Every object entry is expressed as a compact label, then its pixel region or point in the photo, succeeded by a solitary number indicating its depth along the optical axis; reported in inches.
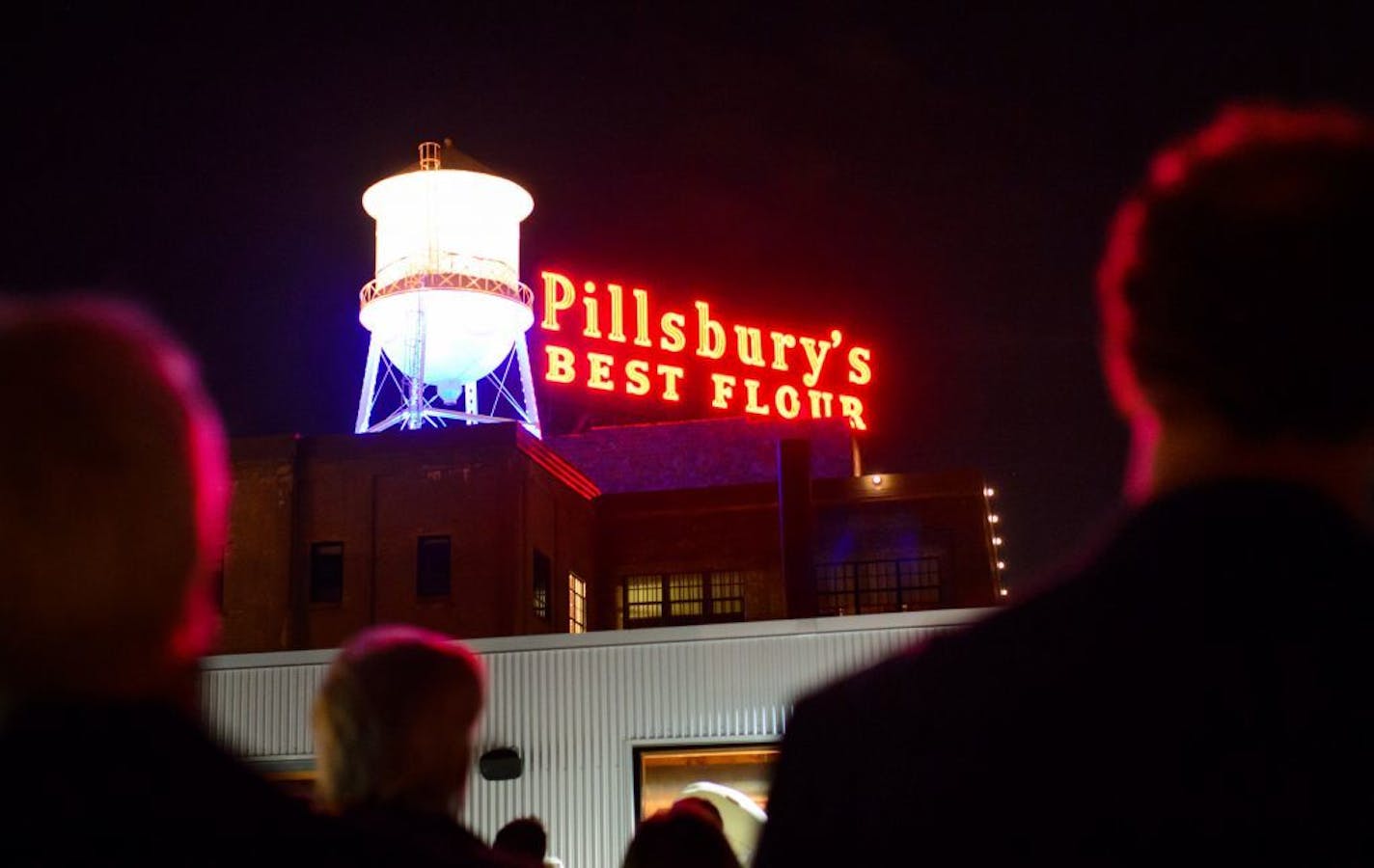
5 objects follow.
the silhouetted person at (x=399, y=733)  112.9
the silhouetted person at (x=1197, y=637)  59.4
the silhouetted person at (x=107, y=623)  61.1
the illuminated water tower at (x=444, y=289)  1884.8
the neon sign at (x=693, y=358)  2166.6
